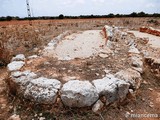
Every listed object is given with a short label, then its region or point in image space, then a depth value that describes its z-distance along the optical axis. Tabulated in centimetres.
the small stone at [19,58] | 287
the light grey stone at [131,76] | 231
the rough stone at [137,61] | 277
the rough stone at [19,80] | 219
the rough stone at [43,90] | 197
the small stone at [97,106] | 197
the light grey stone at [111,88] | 203
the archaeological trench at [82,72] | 198
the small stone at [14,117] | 197
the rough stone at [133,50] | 334
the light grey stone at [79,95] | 192
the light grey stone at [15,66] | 252
